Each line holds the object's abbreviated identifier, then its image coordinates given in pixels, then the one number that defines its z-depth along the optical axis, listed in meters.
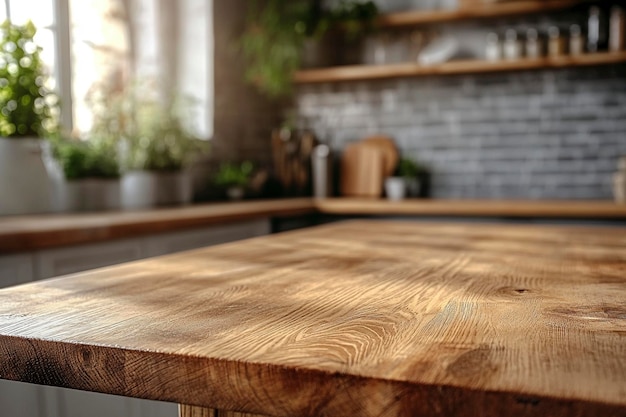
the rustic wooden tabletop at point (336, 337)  0.57
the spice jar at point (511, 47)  3.68
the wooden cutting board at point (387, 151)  4.12
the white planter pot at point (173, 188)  3.29
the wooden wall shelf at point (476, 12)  3.56
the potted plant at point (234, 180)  3.76
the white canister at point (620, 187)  3.30
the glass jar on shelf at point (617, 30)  3.42
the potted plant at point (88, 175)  2.81
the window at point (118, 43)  3.03
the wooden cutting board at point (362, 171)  4.10
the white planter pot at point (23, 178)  2.51
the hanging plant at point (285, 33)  3.96
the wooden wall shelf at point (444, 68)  3.47
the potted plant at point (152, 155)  3.23
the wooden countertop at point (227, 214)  2.01
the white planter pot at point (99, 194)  2.85
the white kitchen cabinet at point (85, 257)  2.03
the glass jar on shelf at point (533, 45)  3.63
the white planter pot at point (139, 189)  3.22
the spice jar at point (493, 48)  3.74
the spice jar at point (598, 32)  3.52
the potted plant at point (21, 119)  2.45
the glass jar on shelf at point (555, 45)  3.58
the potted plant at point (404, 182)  3.92
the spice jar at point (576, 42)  3.54
